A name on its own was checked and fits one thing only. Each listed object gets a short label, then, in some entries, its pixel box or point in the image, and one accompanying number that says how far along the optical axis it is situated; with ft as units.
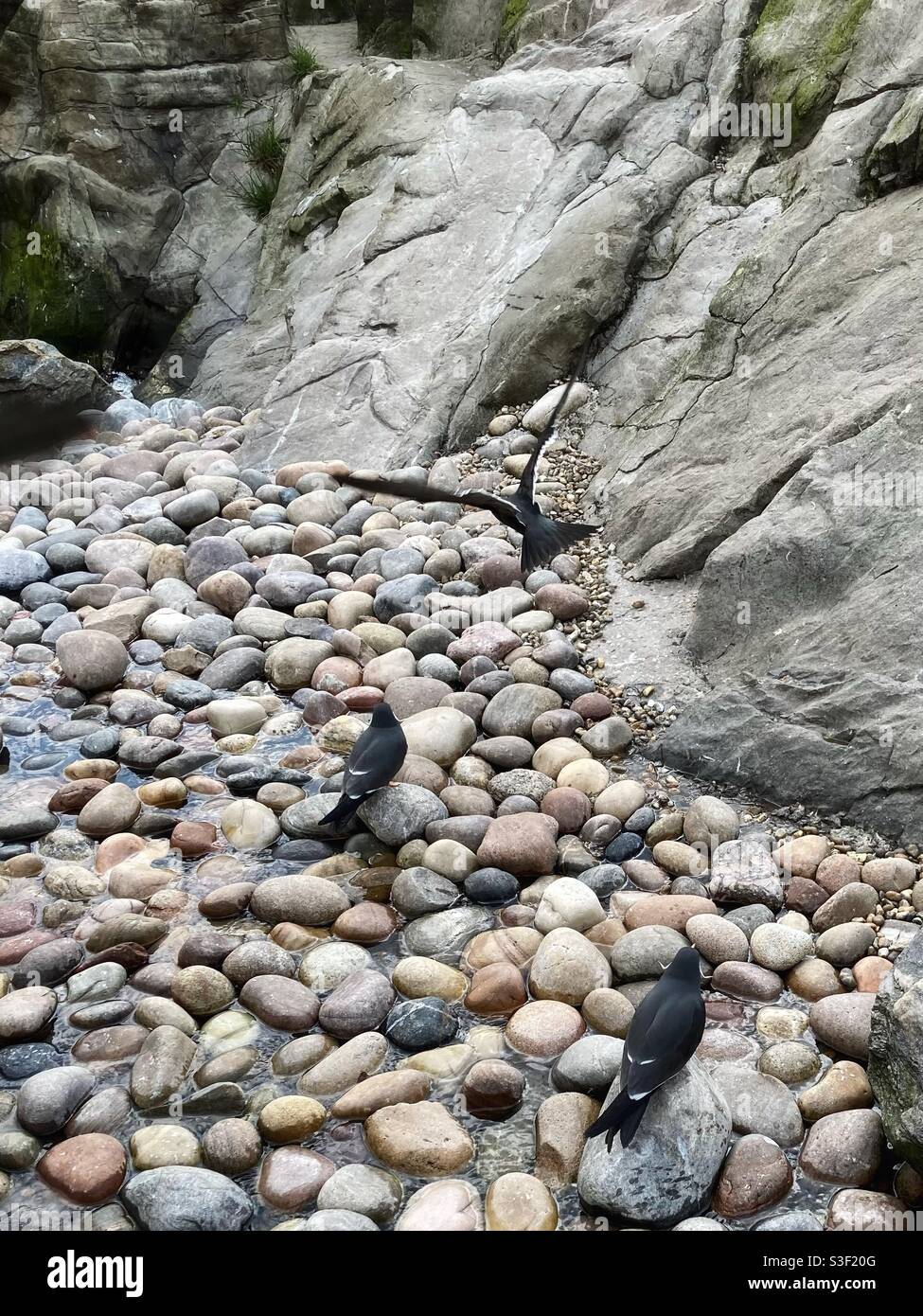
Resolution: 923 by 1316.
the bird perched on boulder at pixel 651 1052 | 7.88
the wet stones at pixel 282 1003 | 9.89
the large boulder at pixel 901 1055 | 7.53
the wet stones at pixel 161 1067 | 9.12
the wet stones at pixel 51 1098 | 8.86
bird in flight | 13.41
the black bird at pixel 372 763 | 12.01
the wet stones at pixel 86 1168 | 8.26
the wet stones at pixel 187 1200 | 7.91
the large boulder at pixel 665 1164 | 7.80
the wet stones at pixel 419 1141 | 8.43
